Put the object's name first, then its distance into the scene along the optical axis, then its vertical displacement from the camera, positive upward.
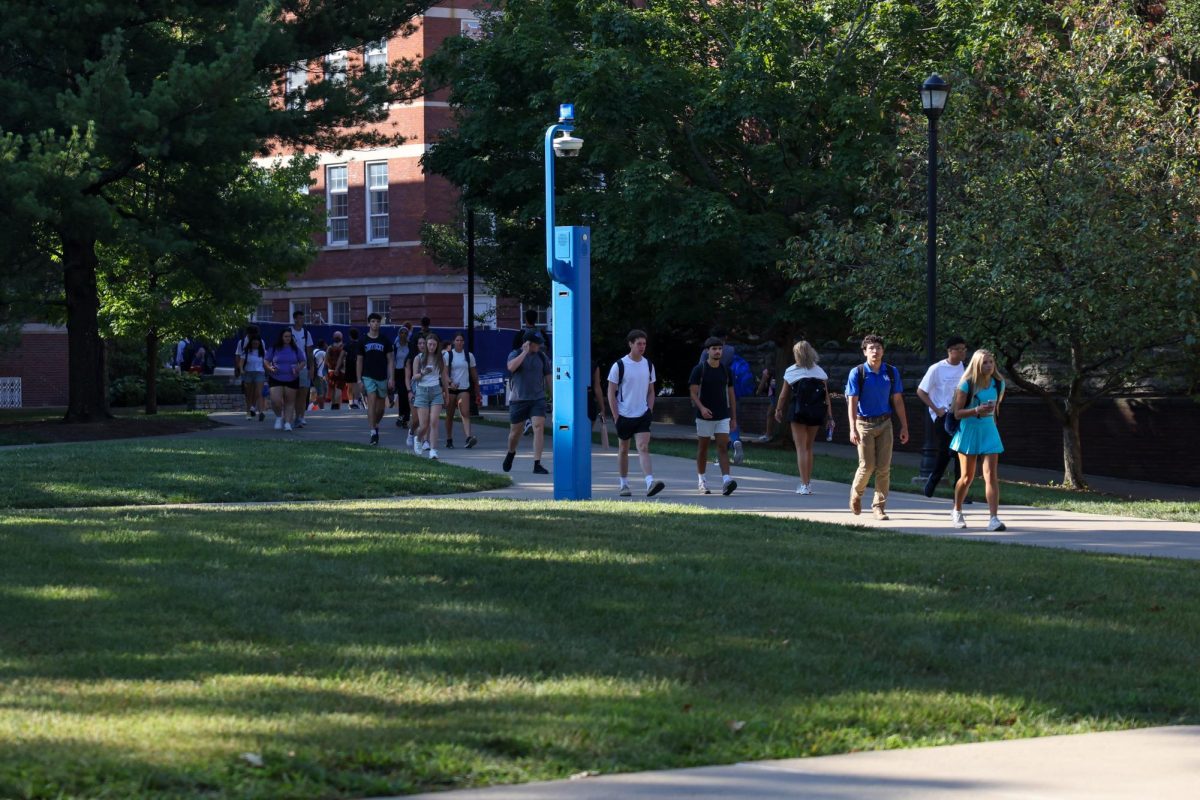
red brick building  51.69 +5.45
